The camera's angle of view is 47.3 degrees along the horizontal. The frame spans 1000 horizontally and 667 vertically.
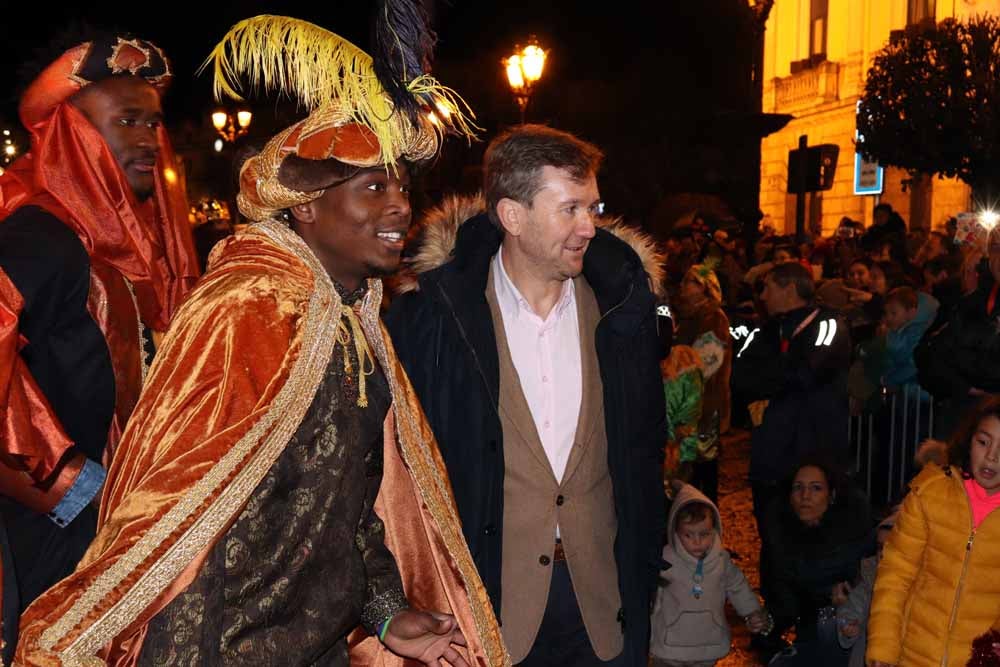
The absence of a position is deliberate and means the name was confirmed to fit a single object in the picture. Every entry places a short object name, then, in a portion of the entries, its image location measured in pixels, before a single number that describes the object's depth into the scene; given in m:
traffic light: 18.25
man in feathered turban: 2.52
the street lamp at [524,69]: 13.55
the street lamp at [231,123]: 19.75
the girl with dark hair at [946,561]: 4.68
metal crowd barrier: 8.41
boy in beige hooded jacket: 5.91
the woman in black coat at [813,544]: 6.29
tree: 21.62
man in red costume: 3.16
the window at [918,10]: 33.59
